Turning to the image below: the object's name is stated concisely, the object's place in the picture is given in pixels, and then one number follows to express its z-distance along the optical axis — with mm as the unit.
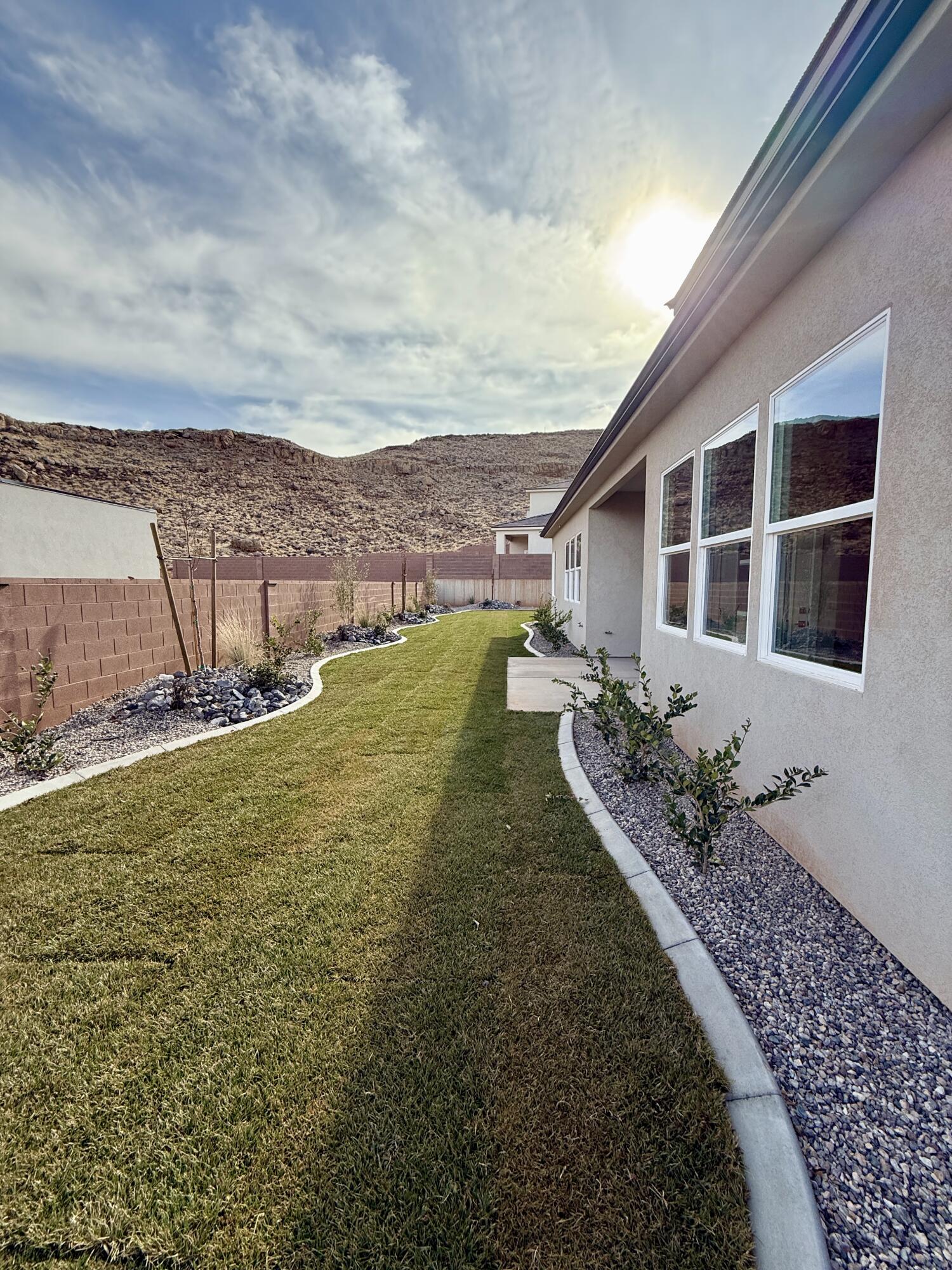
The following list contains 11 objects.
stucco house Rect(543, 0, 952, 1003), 1896
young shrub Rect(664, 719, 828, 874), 2713
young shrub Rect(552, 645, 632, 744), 4070
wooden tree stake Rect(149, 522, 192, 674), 6102
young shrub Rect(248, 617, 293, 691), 6734
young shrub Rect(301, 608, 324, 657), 9641
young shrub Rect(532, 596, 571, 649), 10585
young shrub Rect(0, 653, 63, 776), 4102
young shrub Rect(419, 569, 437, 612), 19419
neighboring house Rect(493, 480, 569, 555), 27716
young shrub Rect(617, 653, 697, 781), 3555
